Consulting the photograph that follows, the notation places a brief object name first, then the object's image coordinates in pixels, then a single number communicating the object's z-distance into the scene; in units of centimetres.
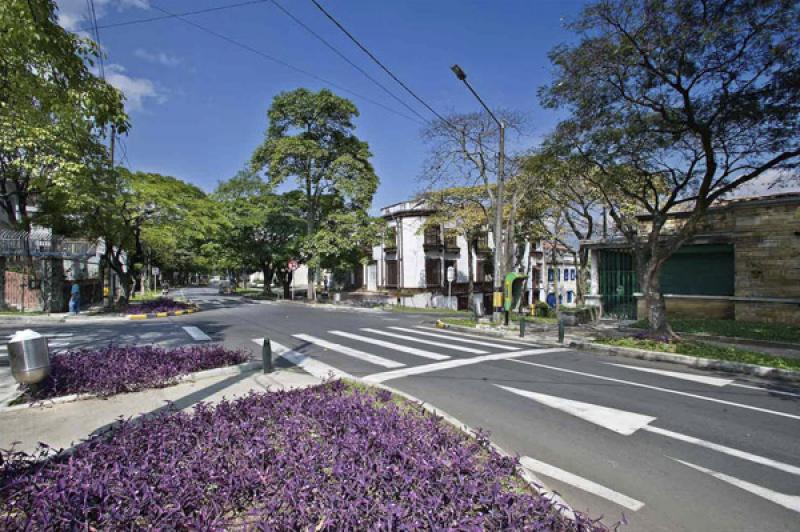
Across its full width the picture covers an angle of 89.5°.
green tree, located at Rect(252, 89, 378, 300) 2995
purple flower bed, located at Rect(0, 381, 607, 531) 294
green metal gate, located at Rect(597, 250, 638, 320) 1928
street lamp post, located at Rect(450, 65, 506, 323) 1605
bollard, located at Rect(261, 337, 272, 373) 804
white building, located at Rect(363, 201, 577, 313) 3325
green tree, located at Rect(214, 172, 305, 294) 3288
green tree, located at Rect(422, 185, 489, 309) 2550
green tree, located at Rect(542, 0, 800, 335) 956
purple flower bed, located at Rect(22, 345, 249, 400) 655
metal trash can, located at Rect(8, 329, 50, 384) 588
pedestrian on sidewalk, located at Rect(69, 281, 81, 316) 1953
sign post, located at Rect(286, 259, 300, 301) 3597
